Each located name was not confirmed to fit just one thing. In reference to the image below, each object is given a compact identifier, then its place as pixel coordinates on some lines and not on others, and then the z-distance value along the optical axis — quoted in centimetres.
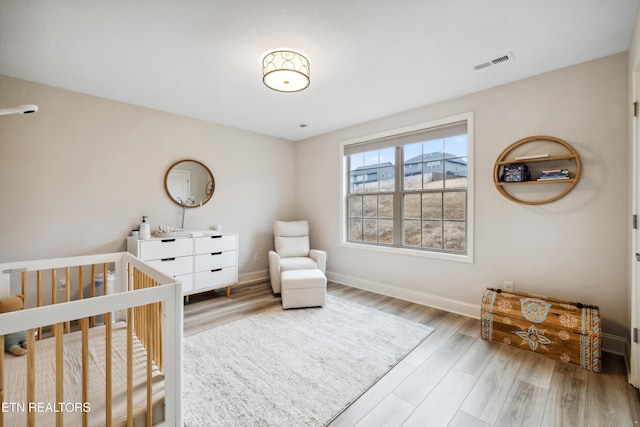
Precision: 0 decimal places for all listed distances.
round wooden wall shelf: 237
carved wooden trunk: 202
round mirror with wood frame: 359
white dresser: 307
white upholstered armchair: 364
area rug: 163
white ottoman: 316
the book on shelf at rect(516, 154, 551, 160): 242
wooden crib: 97
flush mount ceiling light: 212
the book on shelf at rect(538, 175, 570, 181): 233
